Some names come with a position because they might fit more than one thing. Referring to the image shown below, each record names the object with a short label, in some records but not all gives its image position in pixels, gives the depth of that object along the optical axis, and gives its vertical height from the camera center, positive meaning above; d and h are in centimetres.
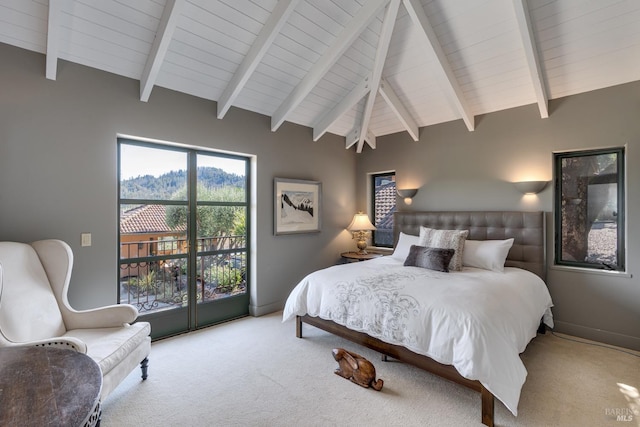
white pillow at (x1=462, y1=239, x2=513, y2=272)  330 -45
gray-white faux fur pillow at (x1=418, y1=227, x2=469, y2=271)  330 -32
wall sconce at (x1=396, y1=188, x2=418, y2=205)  459 +32
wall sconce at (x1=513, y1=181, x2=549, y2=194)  348 +33
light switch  272 -22
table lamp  486 -24
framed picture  418 +13
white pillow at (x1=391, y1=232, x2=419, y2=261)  392 -42
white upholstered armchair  192 -73
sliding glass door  313 -24
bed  196 -75
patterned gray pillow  321 -49
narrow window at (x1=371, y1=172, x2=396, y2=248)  507 +16
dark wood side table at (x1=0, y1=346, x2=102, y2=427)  83 -57
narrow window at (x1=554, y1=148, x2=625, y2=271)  318 +5
